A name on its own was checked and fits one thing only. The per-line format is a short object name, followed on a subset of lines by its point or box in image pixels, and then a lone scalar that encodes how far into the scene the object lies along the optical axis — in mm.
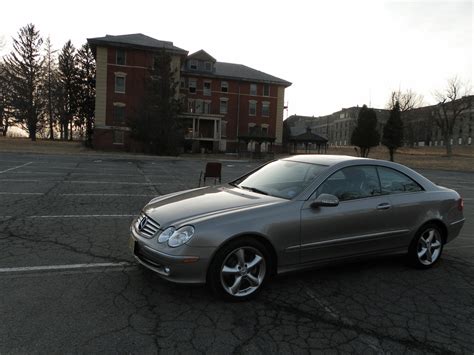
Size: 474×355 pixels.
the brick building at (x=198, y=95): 42969
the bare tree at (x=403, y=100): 79438
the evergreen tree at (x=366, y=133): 47031
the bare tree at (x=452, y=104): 57750
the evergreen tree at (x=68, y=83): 56281
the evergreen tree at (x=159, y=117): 37031
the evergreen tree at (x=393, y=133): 44031
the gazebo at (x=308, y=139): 50094
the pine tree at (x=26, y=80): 57344
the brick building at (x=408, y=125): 88731
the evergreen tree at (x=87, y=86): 54938
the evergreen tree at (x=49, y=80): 62750
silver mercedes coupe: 3689
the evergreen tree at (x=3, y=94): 57291
